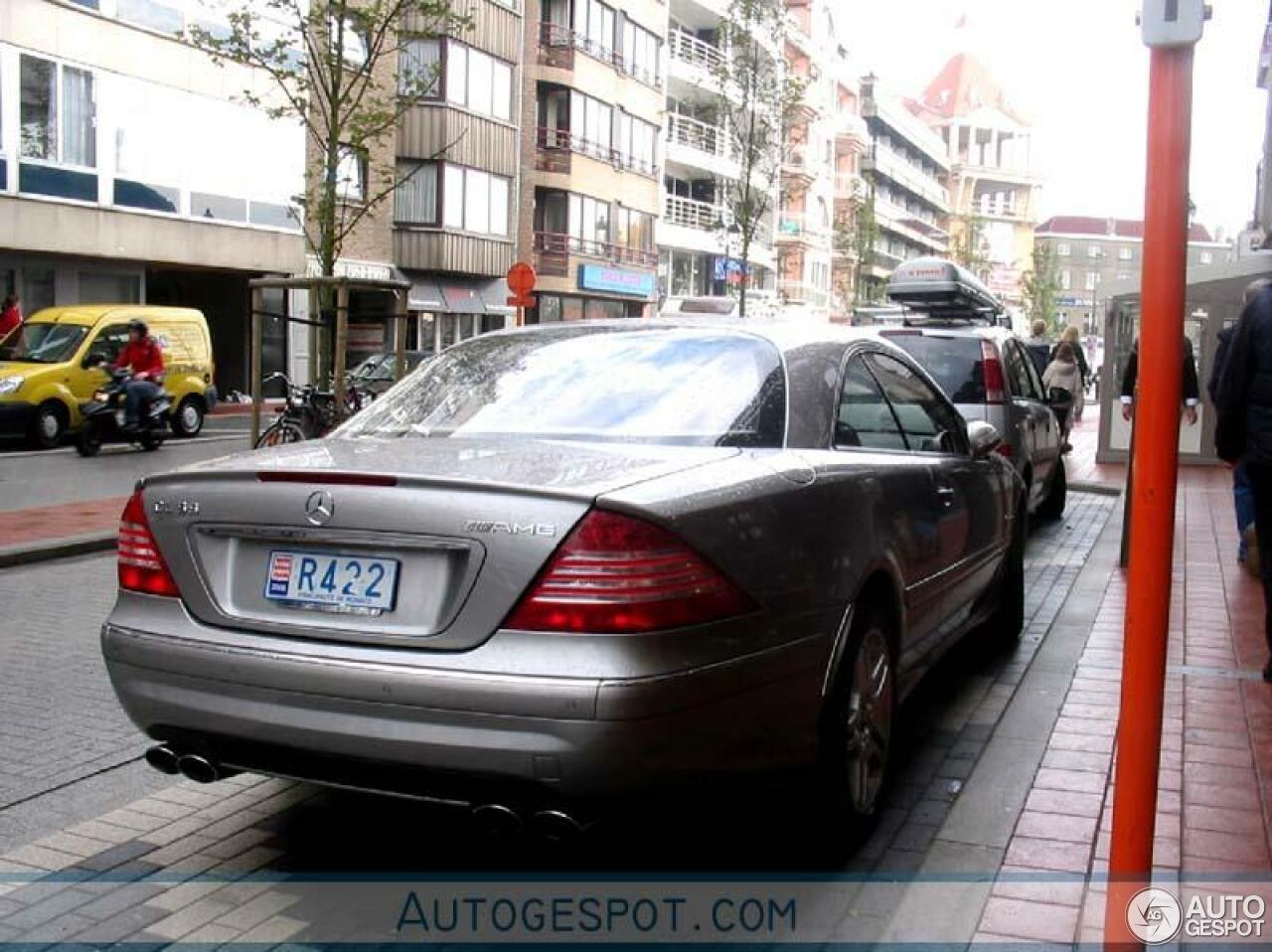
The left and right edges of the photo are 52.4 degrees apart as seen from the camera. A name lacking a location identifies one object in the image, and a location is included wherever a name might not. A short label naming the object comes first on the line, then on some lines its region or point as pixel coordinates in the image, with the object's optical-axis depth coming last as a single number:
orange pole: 2.54
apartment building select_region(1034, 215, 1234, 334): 146.88
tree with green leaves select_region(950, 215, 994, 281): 80.81
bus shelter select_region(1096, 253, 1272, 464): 16.28
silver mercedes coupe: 2.98
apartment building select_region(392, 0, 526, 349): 34.91
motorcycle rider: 17.11
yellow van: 17.33
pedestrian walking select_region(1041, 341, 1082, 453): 17.59
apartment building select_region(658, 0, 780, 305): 50.09
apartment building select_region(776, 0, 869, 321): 65.61
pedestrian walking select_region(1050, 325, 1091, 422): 18.23
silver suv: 9.14
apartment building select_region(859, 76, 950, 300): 85.19
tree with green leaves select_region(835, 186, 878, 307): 58.19
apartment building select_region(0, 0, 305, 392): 23.23
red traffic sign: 21.58
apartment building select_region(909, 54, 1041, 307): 126.69
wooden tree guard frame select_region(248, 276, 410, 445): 11.79
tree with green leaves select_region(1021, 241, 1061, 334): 82.19
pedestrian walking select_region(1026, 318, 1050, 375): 19.22
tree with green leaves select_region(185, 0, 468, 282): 14.83
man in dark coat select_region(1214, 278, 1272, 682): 5.08
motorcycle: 16.72
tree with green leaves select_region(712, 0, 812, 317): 36.34
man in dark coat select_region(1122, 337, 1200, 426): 10.87
